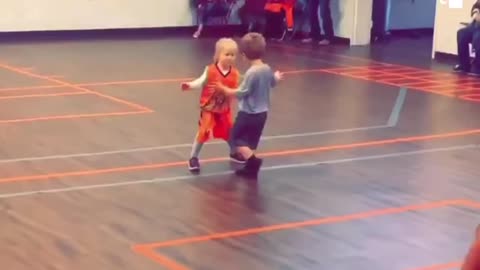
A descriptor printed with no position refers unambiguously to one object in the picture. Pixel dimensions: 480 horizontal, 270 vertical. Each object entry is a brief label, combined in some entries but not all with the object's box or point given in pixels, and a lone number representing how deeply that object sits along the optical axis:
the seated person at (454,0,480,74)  12.91
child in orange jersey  6.70
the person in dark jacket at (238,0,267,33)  17.31
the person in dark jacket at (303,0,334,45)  16.44
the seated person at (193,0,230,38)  17.16
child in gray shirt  6.70
